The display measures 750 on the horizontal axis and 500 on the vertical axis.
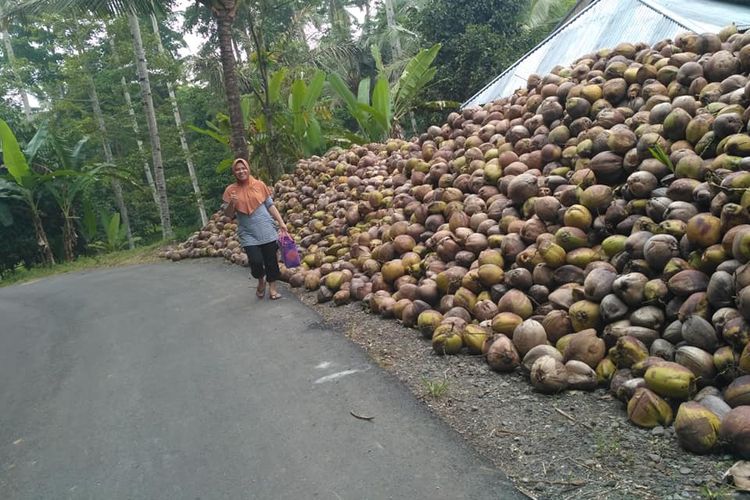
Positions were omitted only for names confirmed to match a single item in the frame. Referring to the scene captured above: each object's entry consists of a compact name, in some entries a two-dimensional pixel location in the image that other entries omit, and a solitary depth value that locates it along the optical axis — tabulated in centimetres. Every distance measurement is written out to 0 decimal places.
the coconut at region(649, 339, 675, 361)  265
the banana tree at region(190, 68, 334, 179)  1001
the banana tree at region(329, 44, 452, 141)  946
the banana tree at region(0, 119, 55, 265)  1166
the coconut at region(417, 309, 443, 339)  385
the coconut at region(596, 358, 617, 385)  282
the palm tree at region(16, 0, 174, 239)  970
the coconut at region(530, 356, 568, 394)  284
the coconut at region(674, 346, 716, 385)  246
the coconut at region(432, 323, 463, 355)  352
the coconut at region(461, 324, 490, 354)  347
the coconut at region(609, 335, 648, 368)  273
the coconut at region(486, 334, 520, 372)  316
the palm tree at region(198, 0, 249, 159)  938
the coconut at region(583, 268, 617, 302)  308
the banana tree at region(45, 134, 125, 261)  1269
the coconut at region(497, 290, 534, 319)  345
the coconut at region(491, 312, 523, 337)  339
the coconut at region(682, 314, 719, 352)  253
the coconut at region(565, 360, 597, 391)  282
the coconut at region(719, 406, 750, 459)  208
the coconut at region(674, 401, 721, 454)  218
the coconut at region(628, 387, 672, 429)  242
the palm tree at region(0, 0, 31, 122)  1264
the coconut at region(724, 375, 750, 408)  224
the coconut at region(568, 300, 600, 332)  307
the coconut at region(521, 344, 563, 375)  301
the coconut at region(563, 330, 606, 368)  290
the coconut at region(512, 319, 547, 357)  315
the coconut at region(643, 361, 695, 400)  243
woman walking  545
